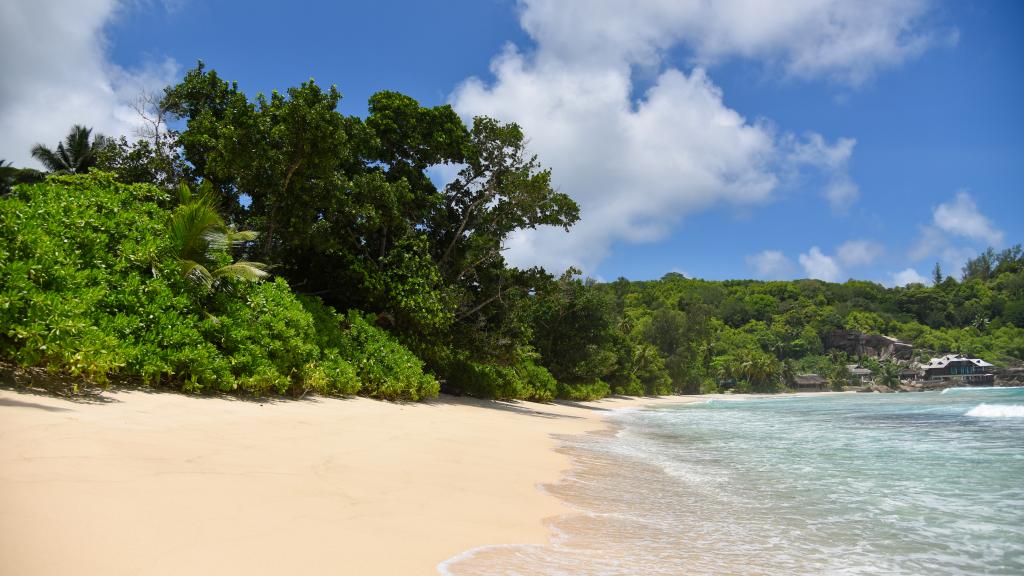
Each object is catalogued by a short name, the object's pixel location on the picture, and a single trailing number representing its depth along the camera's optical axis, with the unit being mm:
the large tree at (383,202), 12734
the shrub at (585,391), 31820
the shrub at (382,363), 12492
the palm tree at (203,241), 9297
